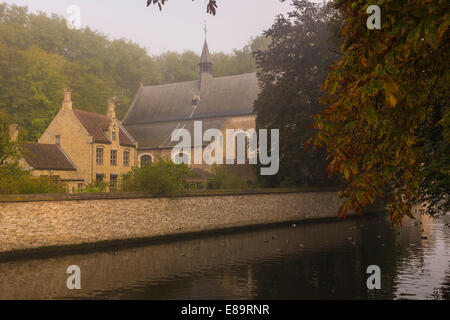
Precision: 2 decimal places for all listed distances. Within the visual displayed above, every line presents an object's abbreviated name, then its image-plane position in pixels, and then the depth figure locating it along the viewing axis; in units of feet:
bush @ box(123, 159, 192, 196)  79.20
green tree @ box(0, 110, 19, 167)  67.26
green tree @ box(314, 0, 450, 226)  14.24
